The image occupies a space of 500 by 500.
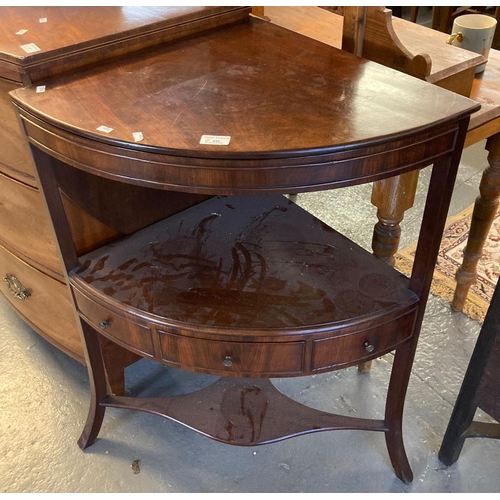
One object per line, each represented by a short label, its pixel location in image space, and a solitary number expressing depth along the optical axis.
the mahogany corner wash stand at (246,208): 0.82
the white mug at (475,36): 1.39
